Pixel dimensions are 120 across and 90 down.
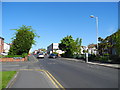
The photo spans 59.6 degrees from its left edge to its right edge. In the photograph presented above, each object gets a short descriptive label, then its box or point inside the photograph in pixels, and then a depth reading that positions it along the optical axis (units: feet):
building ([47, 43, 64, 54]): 273.22
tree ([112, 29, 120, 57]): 49.80
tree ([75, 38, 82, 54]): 118.48
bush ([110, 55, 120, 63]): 51.94
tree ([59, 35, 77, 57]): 117.34
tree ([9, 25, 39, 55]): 79.99
